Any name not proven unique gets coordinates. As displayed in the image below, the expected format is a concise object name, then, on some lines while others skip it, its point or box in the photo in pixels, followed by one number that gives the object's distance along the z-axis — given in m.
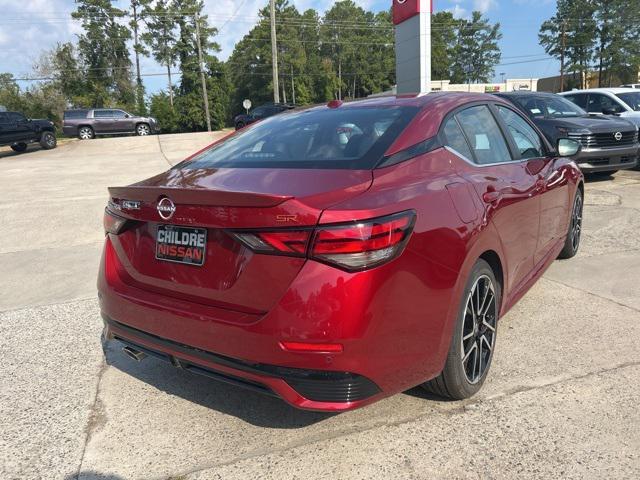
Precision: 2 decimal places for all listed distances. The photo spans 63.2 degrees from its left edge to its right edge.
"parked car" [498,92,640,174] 9.43
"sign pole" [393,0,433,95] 16.53
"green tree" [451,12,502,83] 103.50
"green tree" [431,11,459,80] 99.94
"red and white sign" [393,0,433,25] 16.45
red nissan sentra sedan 2.07
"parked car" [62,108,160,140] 30.05
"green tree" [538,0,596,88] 67.81
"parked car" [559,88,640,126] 12.48
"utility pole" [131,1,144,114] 63.00
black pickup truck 21.34
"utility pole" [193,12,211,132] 51.50
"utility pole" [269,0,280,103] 30.70
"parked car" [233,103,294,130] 27.77
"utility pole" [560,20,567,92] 66.85
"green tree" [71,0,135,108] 61.78
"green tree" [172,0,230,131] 58.50
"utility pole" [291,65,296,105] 77.50
